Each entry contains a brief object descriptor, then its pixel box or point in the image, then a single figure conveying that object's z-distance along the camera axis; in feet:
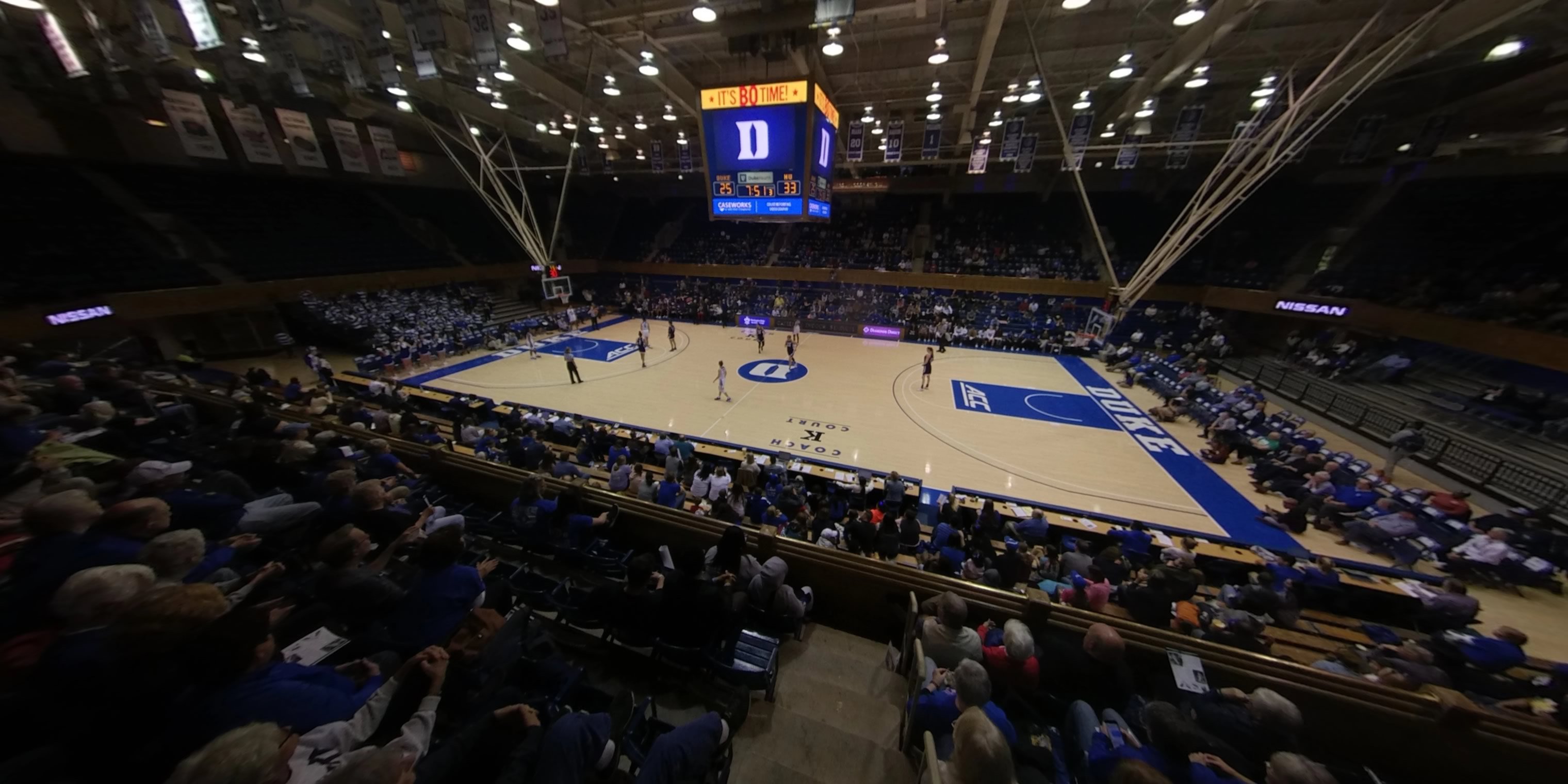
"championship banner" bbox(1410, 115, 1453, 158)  47.80
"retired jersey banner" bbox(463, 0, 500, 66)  30.27
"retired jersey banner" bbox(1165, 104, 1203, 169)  47.11
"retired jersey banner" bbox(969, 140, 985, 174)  58.13
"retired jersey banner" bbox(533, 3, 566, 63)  30.86
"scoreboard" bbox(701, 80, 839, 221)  39.70
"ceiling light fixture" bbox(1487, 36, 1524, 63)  31.35
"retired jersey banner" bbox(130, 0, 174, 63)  34.73
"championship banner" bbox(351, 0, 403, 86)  31.42
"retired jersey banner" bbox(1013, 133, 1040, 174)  56.39
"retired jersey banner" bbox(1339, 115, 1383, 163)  46.32
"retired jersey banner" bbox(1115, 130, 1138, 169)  55.47
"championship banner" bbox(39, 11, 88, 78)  35.14
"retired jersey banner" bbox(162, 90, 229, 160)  47.14
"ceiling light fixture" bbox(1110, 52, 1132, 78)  38.22
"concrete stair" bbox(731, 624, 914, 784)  10.77
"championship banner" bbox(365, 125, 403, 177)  61.67
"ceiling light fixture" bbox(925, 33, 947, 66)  37.06
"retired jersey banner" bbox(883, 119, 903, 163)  56.03
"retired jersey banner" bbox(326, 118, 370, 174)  55.31
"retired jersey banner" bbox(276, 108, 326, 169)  52.70
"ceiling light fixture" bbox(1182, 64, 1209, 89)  39.74
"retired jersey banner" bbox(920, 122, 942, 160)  56.34
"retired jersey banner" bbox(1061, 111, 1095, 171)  47.91
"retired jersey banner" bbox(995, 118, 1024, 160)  53.11
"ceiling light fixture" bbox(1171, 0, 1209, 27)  27.55
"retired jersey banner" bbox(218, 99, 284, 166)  51.26
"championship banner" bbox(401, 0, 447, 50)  29.73
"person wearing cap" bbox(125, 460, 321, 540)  14.32
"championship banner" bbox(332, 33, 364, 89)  39.58
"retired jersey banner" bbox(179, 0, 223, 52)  31.42
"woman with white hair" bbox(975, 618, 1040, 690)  11.48
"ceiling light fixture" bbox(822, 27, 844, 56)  33.73
